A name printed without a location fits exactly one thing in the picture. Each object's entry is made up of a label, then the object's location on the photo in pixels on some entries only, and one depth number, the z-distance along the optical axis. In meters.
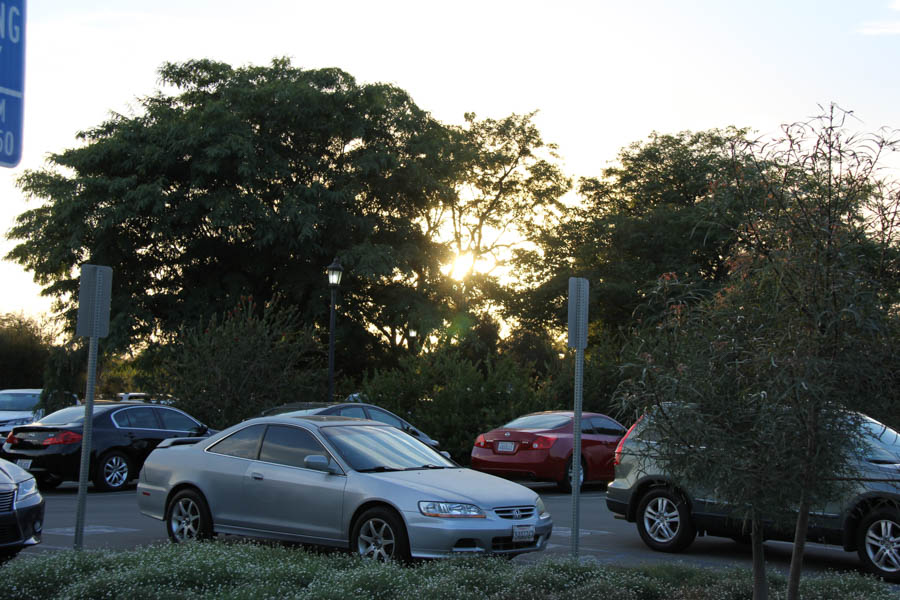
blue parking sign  4.89
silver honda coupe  9.80
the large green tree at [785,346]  6.60
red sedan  19.16
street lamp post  25.73
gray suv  10.28
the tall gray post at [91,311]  10.48
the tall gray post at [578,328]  9.90
